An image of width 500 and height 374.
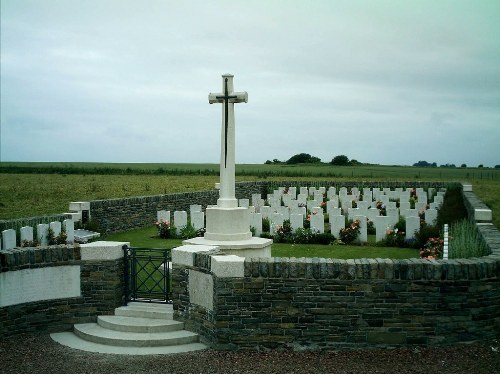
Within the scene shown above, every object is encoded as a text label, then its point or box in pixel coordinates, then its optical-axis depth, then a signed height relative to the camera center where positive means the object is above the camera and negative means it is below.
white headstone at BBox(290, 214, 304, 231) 14.99 -1.37
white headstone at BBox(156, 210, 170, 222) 15.49 -1.25
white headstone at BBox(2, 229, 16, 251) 10.61 -1.32
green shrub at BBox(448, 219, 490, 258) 8.02 -1.21
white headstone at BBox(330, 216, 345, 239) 14.53 -1.47
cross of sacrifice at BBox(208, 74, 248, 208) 9.82 +0.44
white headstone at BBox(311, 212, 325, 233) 14.63 -1.40
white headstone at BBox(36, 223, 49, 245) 11.84 -1.37
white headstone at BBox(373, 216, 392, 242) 14.40 -1.49
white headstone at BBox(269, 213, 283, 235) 14.98 -1.39
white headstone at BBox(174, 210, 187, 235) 15.14 -1.37
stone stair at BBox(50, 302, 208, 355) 6.51 -2.07
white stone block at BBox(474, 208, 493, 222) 11.65 -0.97
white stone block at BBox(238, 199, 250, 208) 17.27 -1.02
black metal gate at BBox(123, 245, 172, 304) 7.55 -1.59
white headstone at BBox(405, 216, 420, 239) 14.09 -1.46
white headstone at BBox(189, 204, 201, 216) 16.28 -1.11
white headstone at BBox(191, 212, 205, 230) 14.96 -1.36
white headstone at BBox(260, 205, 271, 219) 17.76 -1.29
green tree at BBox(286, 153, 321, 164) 83.04 +2.00
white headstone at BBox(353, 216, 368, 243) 14.41 -1.60
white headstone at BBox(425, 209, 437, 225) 15.77 -1.34
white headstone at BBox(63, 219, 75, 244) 12.62 -1.36
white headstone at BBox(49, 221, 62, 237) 12.24 -1.27
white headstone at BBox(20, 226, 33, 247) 11.24 -1.30
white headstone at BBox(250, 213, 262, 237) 15.46 -1.50
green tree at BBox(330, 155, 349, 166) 81.62 +1.77
